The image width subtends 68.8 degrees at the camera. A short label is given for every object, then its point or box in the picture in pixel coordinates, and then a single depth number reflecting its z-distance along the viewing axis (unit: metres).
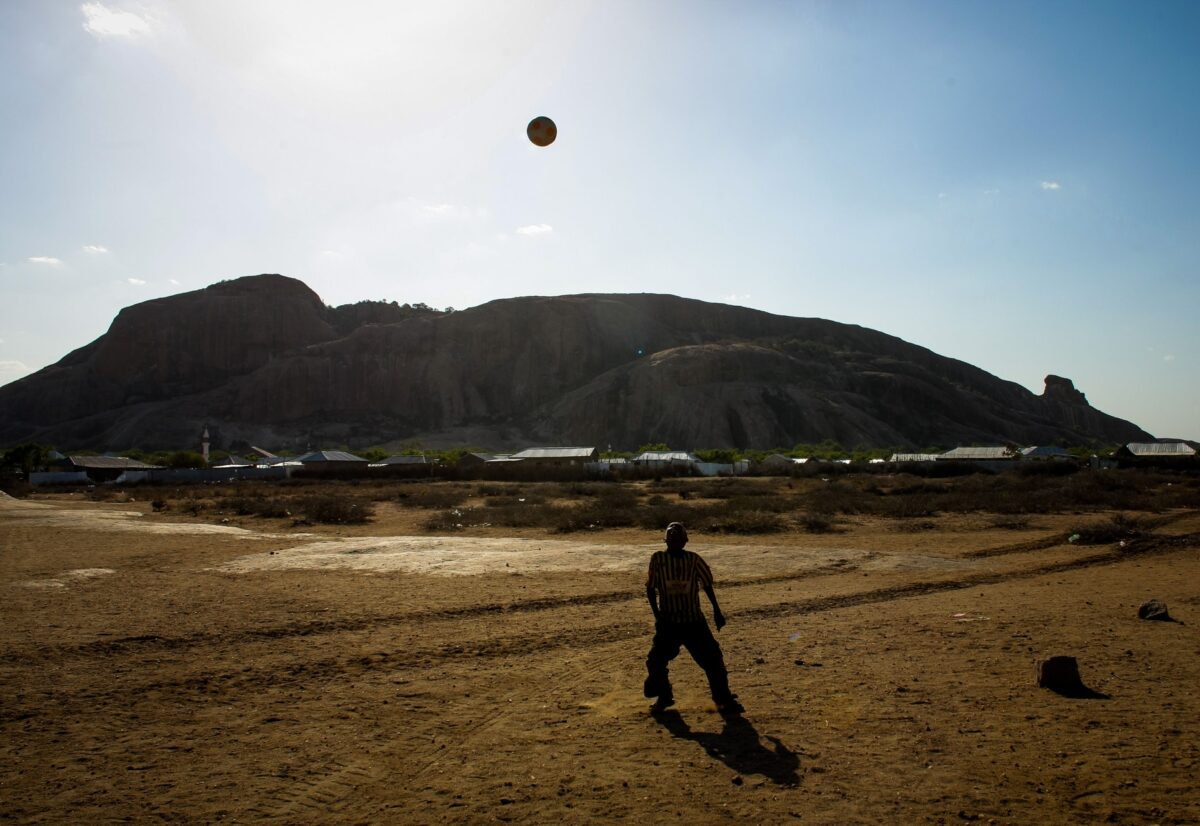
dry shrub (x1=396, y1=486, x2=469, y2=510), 35.44
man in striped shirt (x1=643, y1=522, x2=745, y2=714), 7.01
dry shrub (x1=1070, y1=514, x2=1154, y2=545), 19.24
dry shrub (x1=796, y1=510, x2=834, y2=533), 23.30
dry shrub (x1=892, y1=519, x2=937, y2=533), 23.18
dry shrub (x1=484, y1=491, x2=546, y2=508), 34.24
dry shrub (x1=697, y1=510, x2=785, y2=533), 23.39
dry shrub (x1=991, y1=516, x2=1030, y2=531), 22.96
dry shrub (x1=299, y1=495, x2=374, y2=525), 28.67
